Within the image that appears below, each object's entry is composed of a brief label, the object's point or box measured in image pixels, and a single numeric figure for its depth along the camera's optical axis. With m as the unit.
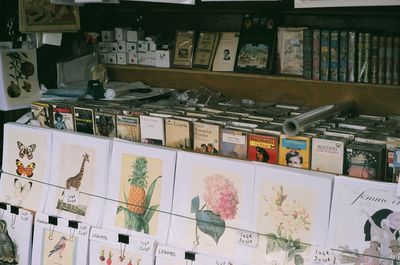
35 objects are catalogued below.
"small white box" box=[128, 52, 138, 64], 2.96
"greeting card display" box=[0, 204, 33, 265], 2.40
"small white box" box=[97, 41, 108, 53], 3.03
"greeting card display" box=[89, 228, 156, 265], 2.08
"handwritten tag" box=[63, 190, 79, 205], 2.29
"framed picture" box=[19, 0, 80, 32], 2.43
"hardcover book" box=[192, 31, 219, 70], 2.71
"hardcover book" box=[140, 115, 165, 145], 2.16
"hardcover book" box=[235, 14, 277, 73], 2.50
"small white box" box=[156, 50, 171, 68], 2.84
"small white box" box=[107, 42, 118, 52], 3.00
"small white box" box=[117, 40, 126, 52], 2.97
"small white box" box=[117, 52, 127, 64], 2.99
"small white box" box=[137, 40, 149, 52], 2.89
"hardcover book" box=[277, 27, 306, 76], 2.44
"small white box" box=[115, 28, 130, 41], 2.95
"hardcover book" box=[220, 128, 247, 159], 1.97
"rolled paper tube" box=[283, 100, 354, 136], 1.85
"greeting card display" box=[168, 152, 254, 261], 1.92
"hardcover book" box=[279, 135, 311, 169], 1.85
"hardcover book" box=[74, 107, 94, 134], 2.35
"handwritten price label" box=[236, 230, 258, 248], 1.89
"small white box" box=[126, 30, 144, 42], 2.91
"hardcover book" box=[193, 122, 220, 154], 2.04
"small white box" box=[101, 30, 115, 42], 3.00
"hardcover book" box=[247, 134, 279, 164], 1.91
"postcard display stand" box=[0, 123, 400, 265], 1.72
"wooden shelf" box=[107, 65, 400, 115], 2.31
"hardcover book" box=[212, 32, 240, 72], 2.65
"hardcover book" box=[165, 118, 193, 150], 2.11
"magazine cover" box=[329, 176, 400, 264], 1.65
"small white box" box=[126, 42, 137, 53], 2.94
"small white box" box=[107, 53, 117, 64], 3.02
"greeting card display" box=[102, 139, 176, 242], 2.08
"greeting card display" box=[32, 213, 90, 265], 2.25
